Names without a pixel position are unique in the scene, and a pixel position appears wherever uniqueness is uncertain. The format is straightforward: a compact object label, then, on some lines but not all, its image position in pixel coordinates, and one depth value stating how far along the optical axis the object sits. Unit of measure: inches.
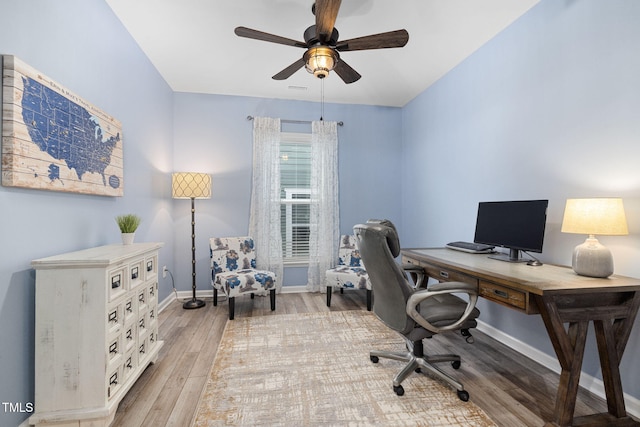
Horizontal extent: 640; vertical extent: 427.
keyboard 102.9
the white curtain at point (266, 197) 165.8
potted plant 89.0
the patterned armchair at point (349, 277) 143.0
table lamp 64.7
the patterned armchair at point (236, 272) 130.4
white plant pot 88.7
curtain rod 171.0
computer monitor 84.0
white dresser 59.8
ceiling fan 80.5
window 173.3
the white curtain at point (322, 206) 171.2
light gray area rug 68.0
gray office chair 72.8
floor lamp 140.4
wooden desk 61.7
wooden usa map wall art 56.4
